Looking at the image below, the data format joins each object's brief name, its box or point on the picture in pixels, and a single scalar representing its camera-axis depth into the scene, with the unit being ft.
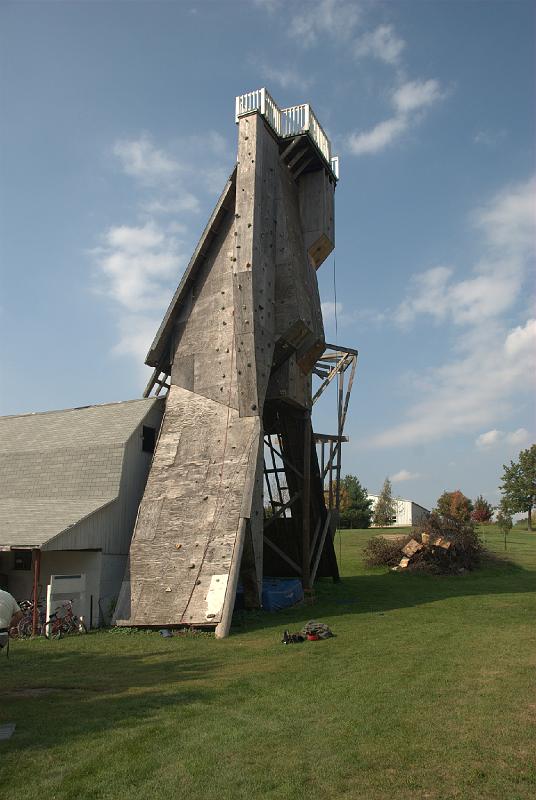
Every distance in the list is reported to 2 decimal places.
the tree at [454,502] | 212.35
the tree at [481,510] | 224.53
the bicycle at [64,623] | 54.95
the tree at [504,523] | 139.54
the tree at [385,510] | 214.48
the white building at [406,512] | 242.37
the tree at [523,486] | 238.35
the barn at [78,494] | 61.36
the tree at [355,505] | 210.38
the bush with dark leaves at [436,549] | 101.81
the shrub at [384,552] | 110.11
